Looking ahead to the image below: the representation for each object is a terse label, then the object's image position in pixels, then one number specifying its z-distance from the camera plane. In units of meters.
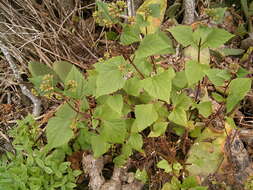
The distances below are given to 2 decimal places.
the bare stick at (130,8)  1.62
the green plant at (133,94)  0.94
